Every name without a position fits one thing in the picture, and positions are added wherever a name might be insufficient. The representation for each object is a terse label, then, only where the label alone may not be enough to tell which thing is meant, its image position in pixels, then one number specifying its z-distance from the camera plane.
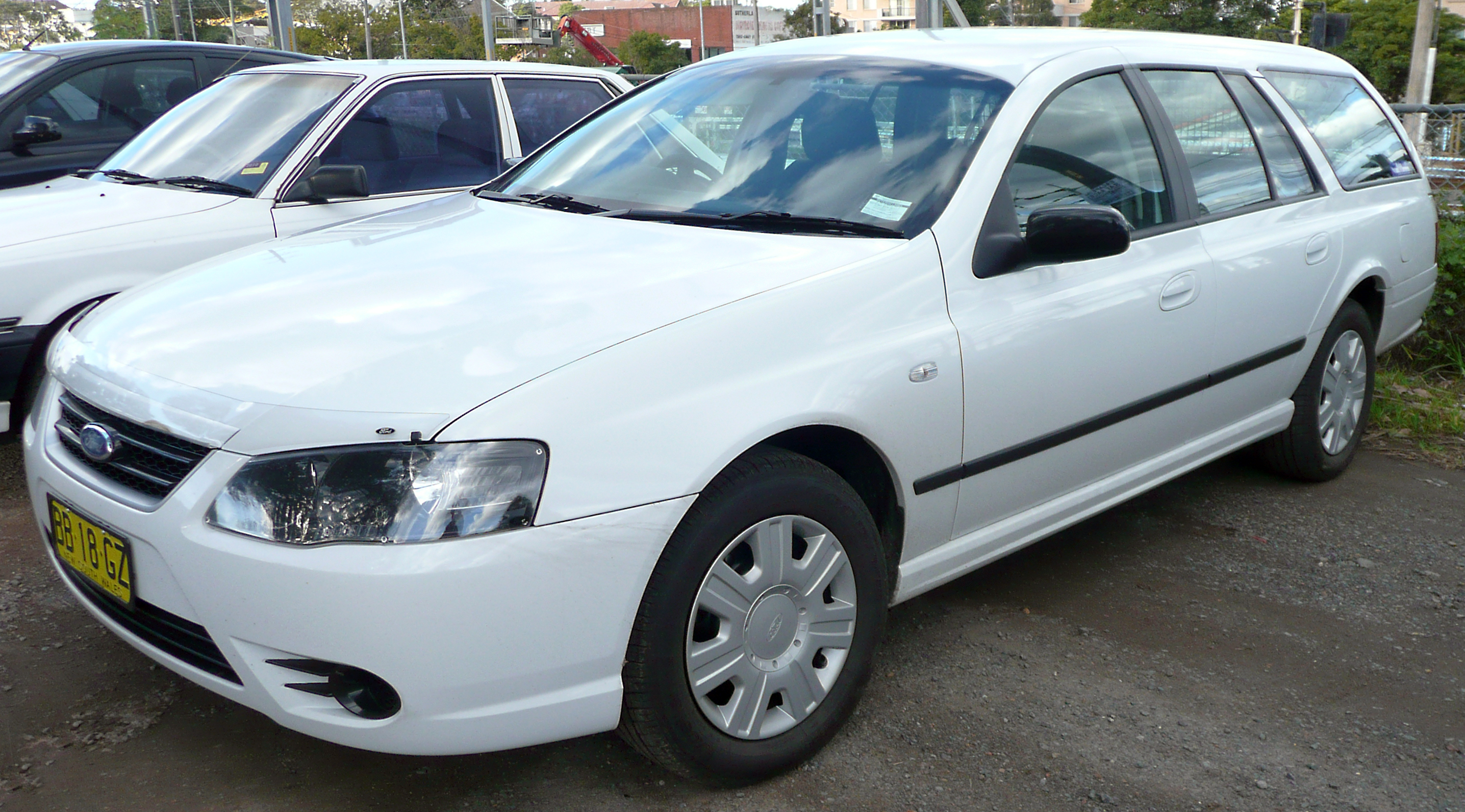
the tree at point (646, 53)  74.31
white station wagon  1.99
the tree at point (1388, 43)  46.12
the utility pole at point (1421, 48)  25.08
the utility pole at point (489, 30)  18.16
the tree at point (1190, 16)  65.12
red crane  36.72
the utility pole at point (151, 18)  21.72
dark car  6.11
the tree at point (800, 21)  86.00
